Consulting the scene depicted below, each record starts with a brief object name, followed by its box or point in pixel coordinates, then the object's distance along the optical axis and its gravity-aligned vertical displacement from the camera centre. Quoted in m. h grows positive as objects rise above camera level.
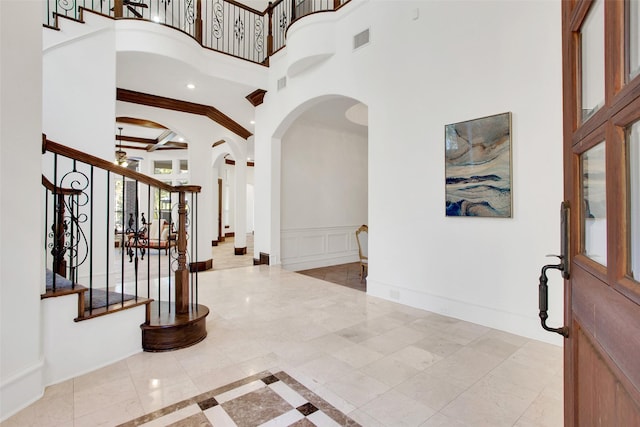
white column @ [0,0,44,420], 1.86 +0.07
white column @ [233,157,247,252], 8.98 +0.31
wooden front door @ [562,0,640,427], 0.72 +0.01
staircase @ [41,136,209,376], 2.29 -0.73
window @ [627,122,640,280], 0.71 +0.03
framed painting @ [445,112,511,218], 3.19 +0.49
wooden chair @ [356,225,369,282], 5.53 -0.50
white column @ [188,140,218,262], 6.63 +0.65
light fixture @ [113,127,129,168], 7.79 +1.44
